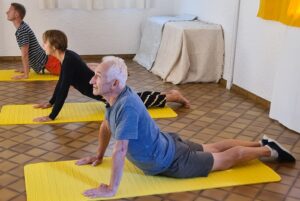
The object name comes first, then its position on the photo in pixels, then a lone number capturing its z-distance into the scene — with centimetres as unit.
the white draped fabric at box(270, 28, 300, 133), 293
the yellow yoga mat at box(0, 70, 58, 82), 425
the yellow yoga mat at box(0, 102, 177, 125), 307
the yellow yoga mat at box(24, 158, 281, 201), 203
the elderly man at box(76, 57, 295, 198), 189
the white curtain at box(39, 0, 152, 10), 498
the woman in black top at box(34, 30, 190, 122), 288
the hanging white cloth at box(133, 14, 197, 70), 475
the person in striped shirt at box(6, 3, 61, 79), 416
